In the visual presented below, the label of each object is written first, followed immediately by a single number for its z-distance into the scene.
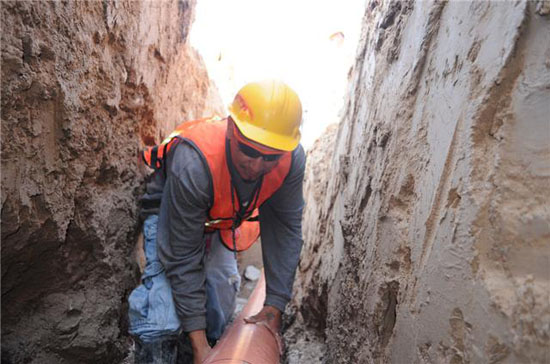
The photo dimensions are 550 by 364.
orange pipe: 1.70
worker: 1.93
